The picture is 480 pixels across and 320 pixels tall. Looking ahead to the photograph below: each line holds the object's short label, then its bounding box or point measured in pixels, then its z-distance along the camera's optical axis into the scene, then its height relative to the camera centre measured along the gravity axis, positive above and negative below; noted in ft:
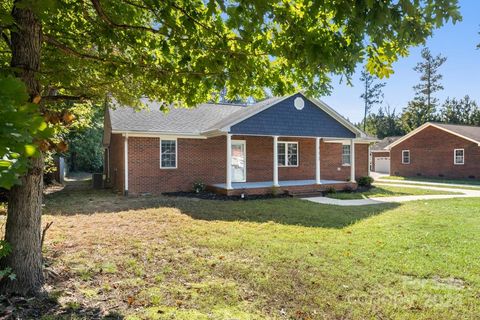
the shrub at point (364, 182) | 63.00 -4.07
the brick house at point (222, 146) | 47.85 +2.41
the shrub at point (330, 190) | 54.01 -4.85
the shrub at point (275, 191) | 49.51 -4.63
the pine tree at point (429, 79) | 167.94 +43.01
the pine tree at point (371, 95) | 175.22 +35.61
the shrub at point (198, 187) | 50.36 -4.08
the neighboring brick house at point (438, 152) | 88.63 +2.68
